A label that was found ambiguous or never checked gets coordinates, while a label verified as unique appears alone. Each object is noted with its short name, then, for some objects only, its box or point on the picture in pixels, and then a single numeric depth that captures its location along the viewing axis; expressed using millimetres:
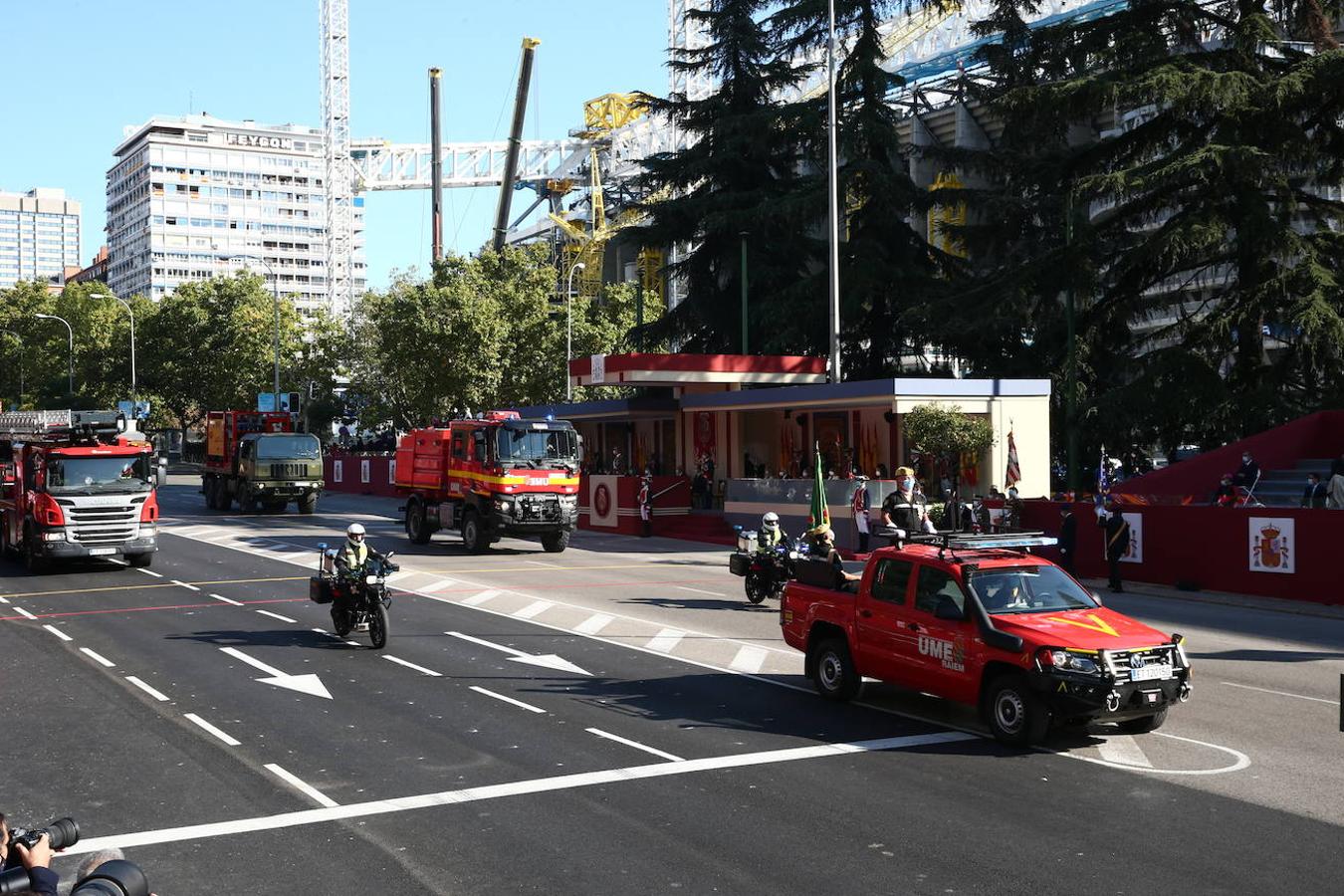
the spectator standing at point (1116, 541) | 25766
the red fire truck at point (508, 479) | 32312
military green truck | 46750
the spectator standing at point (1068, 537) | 26830
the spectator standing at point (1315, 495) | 27266
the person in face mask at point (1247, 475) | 30475
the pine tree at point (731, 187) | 50500
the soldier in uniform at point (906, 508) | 24375
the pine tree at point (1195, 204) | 33688
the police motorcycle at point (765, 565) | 23203
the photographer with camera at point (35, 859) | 5805
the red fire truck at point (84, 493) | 27328
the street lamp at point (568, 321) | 61362
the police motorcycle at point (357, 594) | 18688
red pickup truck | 12031
